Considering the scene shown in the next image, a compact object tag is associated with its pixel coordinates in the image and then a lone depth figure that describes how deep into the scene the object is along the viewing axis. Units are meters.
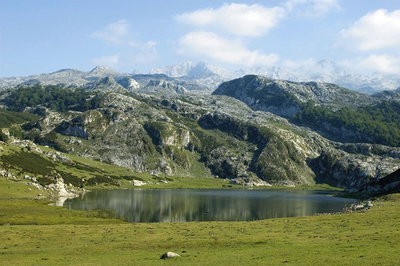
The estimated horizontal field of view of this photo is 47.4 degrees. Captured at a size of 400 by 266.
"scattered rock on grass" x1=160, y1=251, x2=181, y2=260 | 49.05
